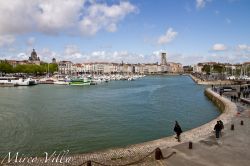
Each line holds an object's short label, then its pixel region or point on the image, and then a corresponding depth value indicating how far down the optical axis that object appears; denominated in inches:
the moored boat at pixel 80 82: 2808.5
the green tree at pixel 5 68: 3526.8
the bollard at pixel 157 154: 379.4
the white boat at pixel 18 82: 2600.9
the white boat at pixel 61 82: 2909.5
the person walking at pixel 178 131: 473.0
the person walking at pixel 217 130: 480.3
